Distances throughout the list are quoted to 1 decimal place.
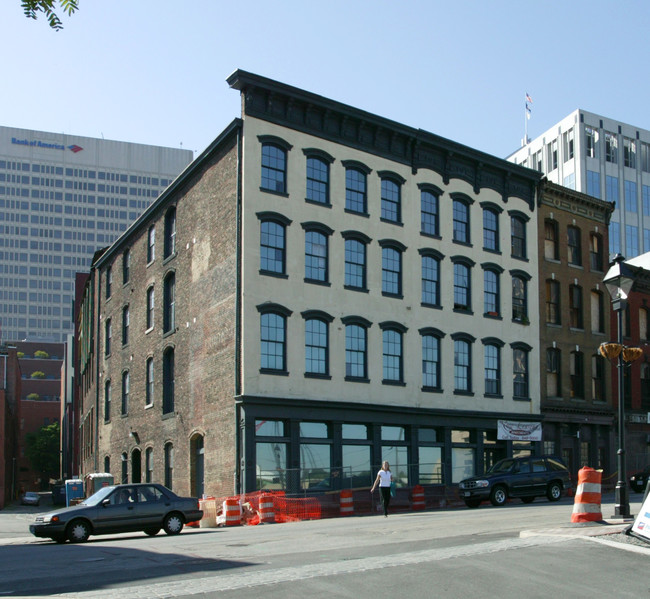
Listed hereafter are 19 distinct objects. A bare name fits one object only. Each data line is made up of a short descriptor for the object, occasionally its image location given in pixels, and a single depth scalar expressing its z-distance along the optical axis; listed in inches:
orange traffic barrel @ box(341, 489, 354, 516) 1173.7
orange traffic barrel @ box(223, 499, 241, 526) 1082.1
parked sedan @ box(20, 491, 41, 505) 2866.6
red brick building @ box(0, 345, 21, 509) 2829.2
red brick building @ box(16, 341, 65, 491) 4571.9
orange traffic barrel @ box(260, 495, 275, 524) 1093.1
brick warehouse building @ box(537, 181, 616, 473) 1706.4
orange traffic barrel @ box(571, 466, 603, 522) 653.9
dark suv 1168.2
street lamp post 705.6
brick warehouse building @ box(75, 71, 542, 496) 1284.4
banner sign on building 1571.1
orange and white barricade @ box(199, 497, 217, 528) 1074.1
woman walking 1018.1
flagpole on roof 3868.4
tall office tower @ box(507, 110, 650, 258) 3747.5
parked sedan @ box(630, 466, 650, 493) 1521.9
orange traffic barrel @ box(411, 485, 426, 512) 1247.5
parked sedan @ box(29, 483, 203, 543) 849.5
